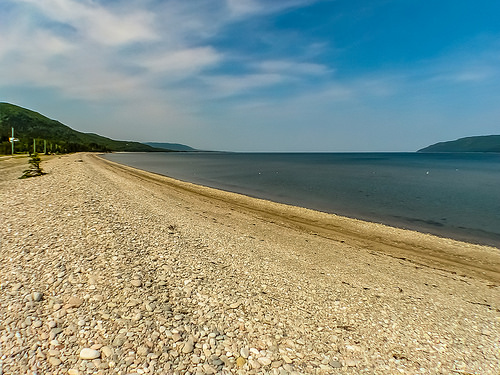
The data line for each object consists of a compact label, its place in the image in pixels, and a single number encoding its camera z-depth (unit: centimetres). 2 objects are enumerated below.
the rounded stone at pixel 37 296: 584
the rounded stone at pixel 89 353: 456
